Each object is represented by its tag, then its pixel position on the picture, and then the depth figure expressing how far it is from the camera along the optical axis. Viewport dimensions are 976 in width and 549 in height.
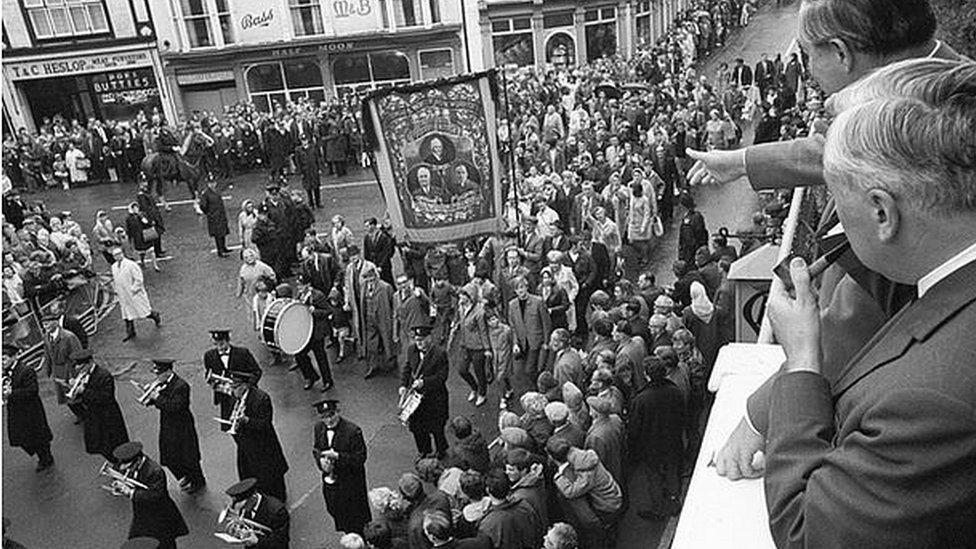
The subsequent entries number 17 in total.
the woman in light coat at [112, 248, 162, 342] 13.16
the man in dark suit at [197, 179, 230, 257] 16.11
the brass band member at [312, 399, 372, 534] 7.69
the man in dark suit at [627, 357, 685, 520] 7.37
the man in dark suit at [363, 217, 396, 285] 13.19
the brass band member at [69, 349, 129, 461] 9.55
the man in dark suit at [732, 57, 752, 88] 24.12
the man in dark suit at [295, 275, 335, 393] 11.22
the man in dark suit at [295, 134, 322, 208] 19.41
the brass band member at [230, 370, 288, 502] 8.41
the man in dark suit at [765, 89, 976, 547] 1.36
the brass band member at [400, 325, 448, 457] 9.12
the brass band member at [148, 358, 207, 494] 8.88
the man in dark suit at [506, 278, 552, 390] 10.21
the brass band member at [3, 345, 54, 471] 9.85
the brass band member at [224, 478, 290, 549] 6.94
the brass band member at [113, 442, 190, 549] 7.45
